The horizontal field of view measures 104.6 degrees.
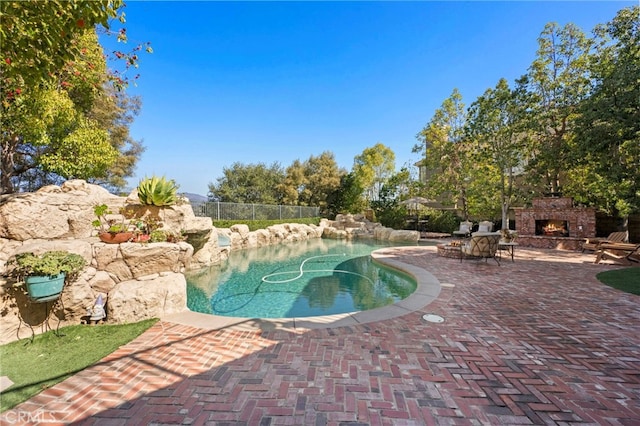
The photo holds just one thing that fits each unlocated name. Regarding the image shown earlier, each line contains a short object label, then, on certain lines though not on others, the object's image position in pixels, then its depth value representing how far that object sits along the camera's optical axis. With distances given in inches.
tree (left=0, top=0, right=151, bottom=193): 105.1
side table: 339.4
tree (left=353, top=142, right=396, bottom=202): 1101.3
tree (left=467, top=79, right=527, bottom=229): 530.9
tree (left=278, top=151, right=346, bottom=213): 934.4
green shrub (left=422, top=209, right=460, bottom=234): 714.2
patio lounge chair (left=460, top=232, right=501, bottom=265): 310.9
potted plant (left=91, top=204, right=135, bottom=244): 186.9
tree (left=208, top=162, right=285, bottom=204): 878.7
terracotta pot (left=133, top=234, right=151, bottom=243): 201.5
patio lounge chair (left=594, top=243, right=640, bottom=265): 309.1
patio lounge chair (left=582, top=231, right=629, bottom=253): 375.2
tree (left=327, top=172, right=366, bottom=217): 995.3
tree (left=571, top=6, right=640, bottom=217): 326.3
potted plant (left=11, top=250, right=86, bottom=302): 130.6
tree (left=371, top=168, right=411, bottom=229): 855.1
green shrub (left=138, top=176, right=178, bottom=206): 264.4
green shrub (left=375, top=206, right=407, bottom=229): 814.5
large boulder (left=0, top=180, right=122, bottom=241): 167.6
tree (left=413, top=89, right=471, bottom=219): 685.3
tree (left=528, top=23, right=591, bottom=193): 478.3
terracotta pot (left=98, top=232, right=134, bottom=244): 186.7
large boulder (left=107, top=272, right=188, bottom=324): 159.0
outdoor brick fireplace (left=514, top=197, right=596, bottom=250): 433.7
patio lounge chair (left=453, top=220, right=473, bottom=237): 608.7
